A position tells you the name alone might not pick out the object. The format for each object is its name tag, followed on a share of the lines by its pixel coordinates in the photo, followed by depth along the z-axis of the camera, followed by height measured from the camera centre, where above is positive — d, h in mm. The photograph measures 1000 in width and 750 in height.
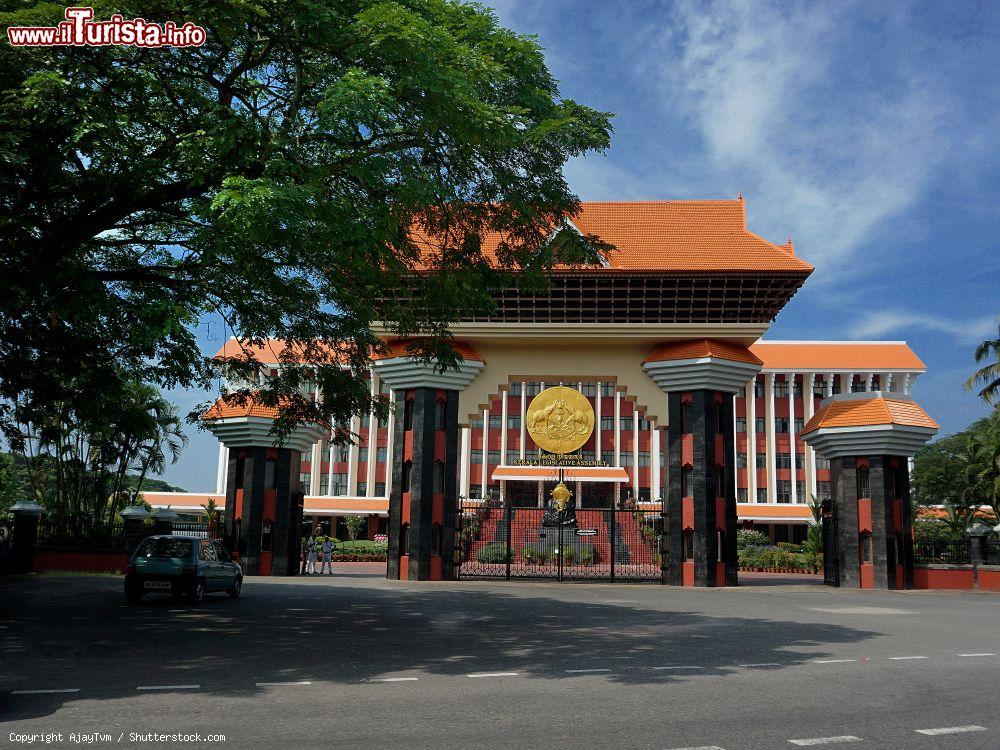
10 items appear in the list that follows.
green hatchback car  16516 -1438
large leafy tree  9773 +4204
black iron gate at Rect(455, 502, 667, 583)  27109 -2057
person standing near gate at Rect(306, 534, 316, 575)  31156 -2074
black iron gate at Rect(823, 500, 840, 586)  27312 -1424
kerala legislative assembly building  24906 +3816
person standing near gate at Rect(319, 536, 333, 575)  30359 -1983
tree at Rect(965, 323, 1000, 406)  32562 +5090
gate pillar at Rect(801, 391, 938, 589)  25875 +529
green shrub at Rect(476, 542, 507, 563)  33250 -2149
